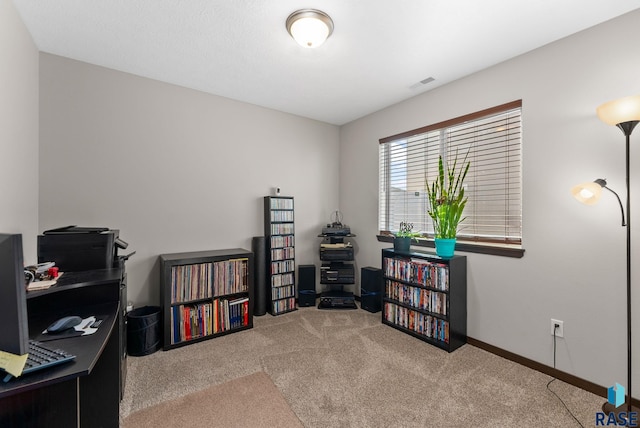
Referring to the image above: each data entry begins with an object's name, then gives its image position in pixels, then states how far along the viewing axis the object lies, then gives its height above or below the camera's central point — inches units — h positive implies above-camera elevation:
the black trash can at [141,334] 98.2 -43.0
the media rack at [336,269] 146.9 -30.6
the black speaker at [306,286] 149.5 -39.6
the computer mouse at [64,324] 50.5 -20.7
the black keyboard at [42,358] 37.6 -20.7
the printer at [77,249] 75.3 -10.0
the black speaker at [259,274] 136.3 -30.4
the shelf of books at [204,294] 105.7 -33.1
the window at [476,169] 99.4 +17.7
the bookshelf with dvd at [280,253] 140.1 -21.0
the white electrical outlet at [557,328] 86.2 -35.8
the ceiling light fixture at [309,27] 75.4 +51.8
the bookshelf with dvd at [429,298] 104.0 -34.2
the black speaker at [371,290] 141.3 -39.7
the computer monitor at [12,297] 33.5 -10.3
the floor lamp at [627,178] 65.1 +8.4
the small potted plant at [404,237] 124.0 -11.3
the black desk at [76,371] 39.1 -23.0
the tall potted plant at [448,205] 106.5 +2.8
